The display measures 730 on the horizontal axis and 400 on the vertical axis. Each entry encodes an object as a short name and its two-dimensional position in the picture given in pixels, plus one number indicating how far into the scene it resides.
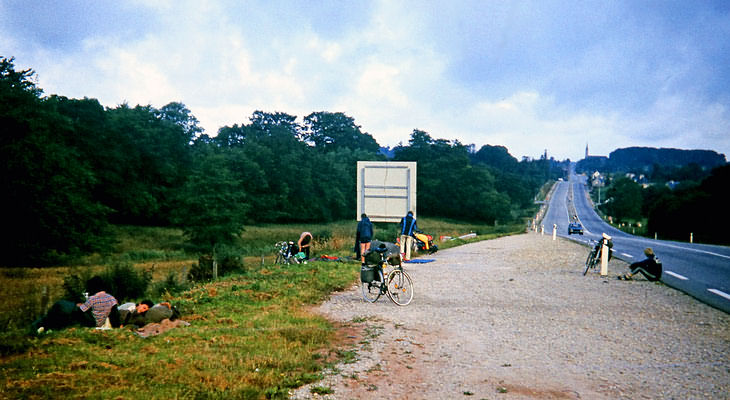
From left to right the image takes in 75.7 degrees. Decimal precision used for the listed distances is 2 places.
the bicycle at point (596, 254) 14.67
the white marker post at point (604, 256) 14.30
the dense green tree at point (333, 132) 105.75
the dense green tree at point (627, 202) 87.50
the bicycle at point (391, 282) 10.05
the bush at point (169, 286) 11.87
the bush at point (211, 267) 15.36
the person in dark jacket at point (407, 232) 18.55
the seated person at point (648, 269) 13.03
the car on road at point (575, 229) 51.88
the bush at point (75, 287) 11.14
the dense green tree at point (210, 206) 49.28
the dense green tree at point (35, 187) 31.59
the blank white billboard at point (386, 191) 20.00
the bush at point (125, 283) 12.28
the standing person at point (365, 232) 16.25
